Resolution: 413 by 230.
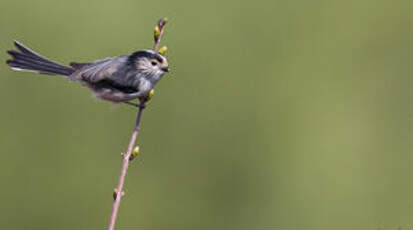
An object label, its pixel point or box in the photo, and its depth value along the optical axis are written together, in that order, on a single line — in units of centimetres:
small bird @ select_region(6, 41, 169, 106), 848
